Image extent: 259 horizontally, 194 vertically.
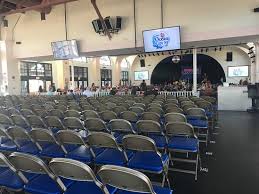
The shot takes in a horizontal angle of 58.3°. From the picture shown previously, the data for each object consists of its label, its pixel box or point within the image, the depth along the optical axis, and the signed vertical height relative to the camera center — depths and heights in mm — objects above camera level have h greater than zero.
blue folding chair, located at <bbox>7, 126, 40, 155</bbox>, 3291 -808
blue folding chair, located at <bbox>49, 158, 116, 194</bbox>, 1864 -761
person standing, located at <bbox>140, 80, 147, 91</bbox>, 13531 -284
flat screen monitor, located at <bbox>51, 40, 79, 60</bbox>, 10953 +1635
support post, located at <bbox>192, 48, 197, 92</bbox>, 10383 +215
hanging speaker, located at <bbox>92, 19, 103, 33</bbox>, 10227 +2552
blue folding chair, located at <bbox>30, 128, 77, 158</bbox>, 3118 -926
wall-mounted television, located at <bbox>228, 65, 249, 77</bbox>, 20375 +846
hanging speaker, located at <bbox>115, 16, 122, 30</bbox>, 10055 +2605
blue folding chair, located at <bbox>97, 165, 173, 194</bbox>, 1698 -729
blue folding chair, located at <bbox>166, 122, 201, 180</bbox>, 3229 -883
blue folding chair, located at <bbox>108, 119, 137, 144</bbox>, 3686 -716
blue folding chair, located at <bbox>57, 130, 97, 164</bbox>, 2940 -845
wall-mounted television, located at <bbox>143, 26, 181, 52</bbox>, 8805 +1665
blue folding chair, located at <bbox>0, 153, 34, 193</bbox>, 2176 -965
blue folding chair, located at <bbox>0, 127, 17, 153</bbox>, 3535 -955
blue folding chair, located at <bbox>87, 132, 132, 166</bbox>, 2770 -825
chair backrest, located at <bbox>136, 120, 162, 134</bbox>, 3505 -680
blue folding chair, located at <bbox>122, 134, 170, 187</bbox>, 2566 -915
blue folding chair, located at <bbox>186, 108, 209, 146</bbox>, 4683 -804
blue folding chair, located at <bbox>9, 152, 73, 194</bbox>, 2021 -865
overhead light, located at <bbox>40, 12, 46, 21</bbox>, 11945 +3537
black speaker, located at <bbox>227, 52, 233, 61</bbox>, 20609 +2186
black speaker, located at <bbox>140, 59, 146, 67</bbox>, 23862 +2067
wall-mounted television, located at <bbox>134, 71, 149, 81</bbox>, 25219 +777
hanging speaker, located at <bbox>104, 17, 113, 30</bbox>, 10008 +2549
